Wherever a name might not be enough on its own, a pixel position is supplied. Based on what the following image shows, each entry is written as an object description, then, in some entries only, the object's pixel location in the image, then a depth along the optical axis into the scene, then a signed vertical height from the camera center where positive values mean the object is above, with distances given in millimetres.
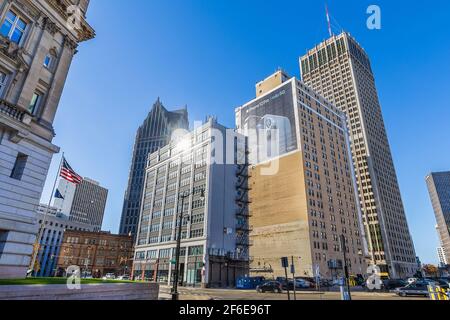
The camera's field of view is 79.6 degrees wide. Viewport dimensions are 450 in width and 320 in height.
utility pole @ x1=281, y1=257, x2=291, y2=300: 18553 +629
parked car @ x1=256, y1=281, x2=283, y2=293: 33750 -1835
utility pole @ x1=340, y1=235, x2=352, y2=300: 15177 +365
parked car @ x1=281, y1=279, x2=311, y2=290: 45056 -1860
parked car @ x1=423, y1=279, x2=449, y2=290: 33634 -942
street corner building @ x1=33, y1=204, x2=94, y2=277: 100688 +8148
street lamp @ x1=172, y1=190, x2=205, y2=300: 17125 -571
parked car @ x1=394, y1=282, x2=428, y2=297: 28269 -1472
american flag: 21953 +7087
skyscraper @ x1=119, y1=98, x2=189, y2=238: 140125 +65892
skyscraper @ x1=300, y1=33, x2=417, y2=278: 115000 +59408
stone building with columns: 16266 +10278
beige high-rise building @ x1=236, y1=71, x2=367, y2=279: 74688 +26360
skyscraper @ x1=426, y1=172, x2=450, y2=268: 159375 +43365
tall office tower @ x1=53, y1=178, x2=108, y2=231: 155000 +35629
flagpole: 22566 +7458
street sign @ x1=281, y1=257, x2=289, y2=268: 18553 +629
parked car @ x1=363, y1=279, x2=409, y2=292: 44238 -1478
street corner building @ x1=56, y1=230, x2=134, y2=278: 97500 +5456
